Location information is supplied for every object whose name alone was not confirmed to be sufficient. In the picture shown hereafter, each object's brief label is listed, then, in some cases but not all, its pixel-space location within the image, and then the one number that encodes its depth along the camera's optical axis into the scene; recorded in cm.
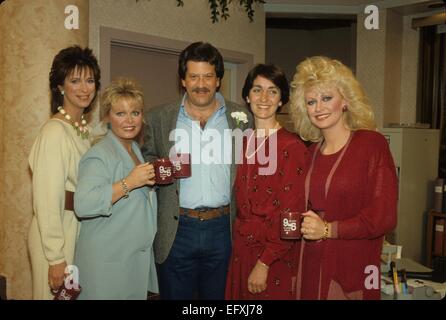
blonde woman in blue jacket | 168
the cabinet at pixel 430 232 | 429
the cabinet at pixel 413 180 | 416
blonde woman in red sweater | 165
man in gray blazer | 198
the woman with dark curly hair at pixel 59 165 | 168
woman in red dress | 180
